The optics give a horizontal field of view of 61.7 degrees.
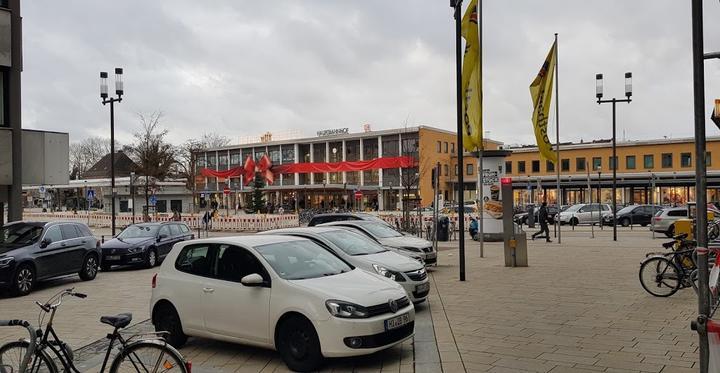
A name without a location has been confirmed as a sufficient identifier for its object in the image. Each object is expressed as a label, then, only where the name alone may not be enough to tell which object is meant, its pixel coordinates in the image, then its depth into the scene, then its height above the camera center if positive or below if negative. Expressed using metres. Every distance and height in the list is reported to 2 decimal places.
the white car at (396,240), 14.25 -1.15
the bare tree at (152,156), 45.80 +3.35
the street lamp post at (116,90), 24.98 +4.49
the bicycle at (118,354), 5.21 -1.36
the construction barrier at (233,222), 39.44 -1.72
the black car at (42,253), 13.17 -1.27
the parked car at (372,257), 10.21 -1.14
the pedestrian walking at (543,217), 26.64 -1.16
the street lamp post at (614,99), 24.88 +4.05
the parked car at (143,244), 18.72 -1.47
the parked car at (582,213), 39.56 -1.55
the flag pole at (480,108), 14.91 +2.04
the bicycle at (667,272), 10.96 -1.53
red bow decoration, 58.44 +2.63
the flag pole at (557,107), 22.95 +3.27
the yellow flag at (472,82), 14.42 +2.70
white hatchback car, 6.71 -1.25
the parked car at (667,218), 28.31 -1.39
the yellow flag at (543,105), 19.80 +2.82
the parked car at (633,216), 38.31 -1.71
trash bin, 27.03 -1.64
